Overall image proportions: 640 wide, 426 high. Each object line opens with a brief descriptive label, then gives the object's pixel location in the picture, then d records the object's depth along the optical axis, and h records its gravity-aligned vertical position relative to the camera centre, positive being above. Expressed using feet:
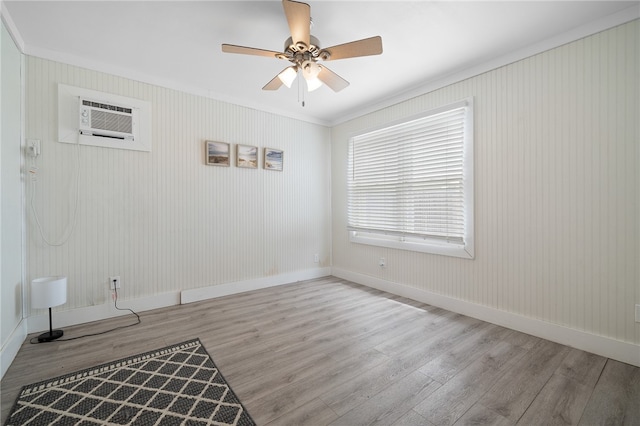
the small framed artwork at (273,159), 13.37 +2.66
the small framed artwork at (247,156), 12.48 +2.62
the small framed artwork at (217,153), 11.64 +2.57
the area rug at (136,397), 4.92 -3.71
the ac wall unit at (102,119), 8.90 +3.24
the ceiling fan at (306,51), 6.04 +4.10
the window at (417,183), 10.05 +1.21
